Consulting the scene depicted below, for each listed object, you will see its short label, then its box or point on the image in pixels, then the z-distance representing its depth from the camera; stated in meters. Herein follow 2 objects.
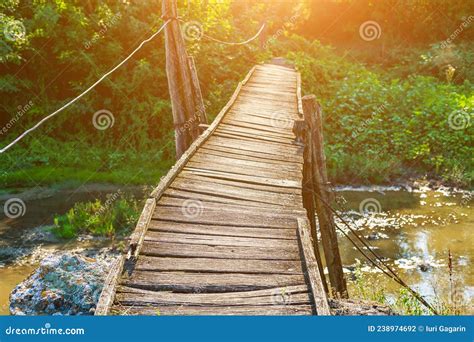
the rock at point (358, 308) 4.36
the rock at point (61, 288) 6.71
